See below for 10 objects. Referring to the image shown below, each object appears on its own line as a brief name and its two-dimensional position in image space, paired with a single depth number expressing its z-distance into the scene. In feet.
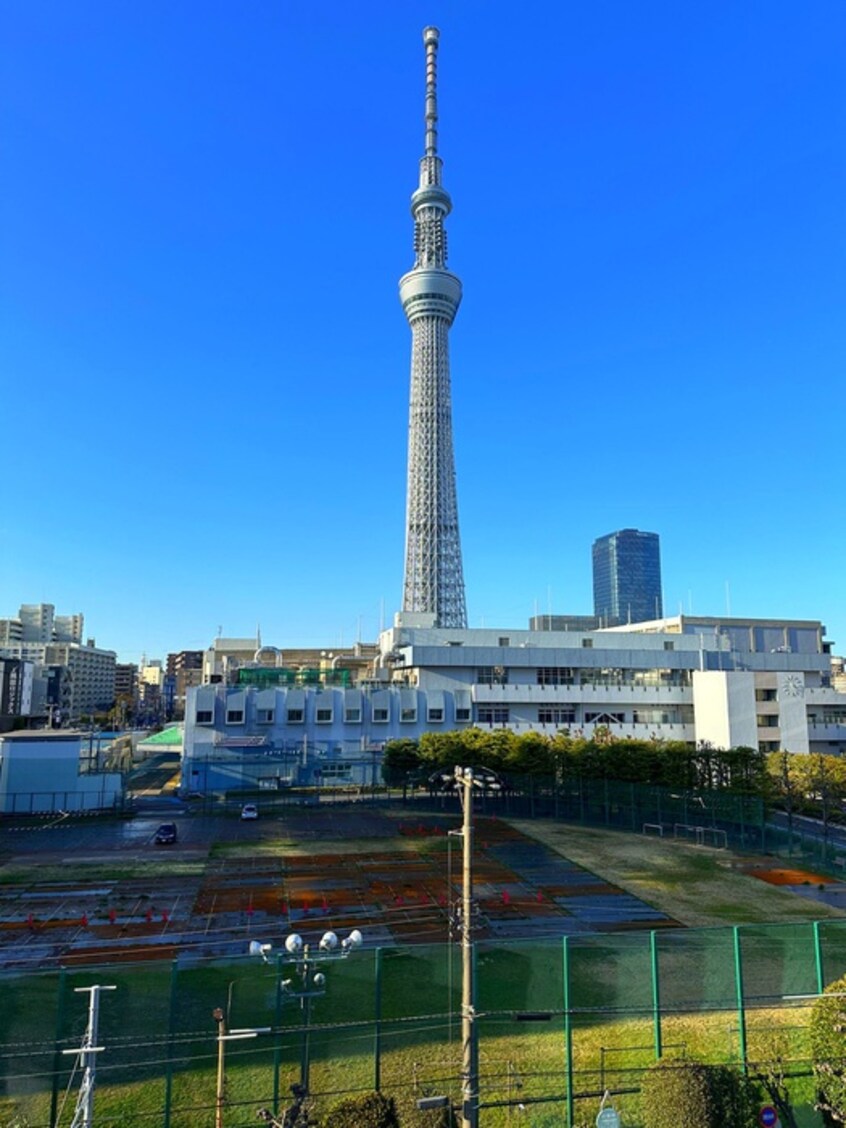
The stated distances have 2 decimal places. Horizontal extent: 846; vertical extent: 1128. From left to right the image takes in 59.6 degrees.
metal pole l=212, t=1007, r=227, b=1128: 39.70
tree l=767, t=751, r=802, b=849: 176.65
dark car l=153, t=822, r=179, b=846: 141.56
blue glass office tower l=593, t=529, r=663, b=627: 456.65
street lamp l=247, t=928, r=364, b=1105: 43.04
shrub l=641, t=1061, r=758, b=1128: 40.24
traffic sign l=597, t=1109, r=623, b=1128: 43.78
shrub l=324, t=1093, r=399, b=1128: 39.70
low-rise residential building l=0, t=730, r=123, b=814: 175.73
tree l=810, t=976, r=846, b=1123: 43.34
